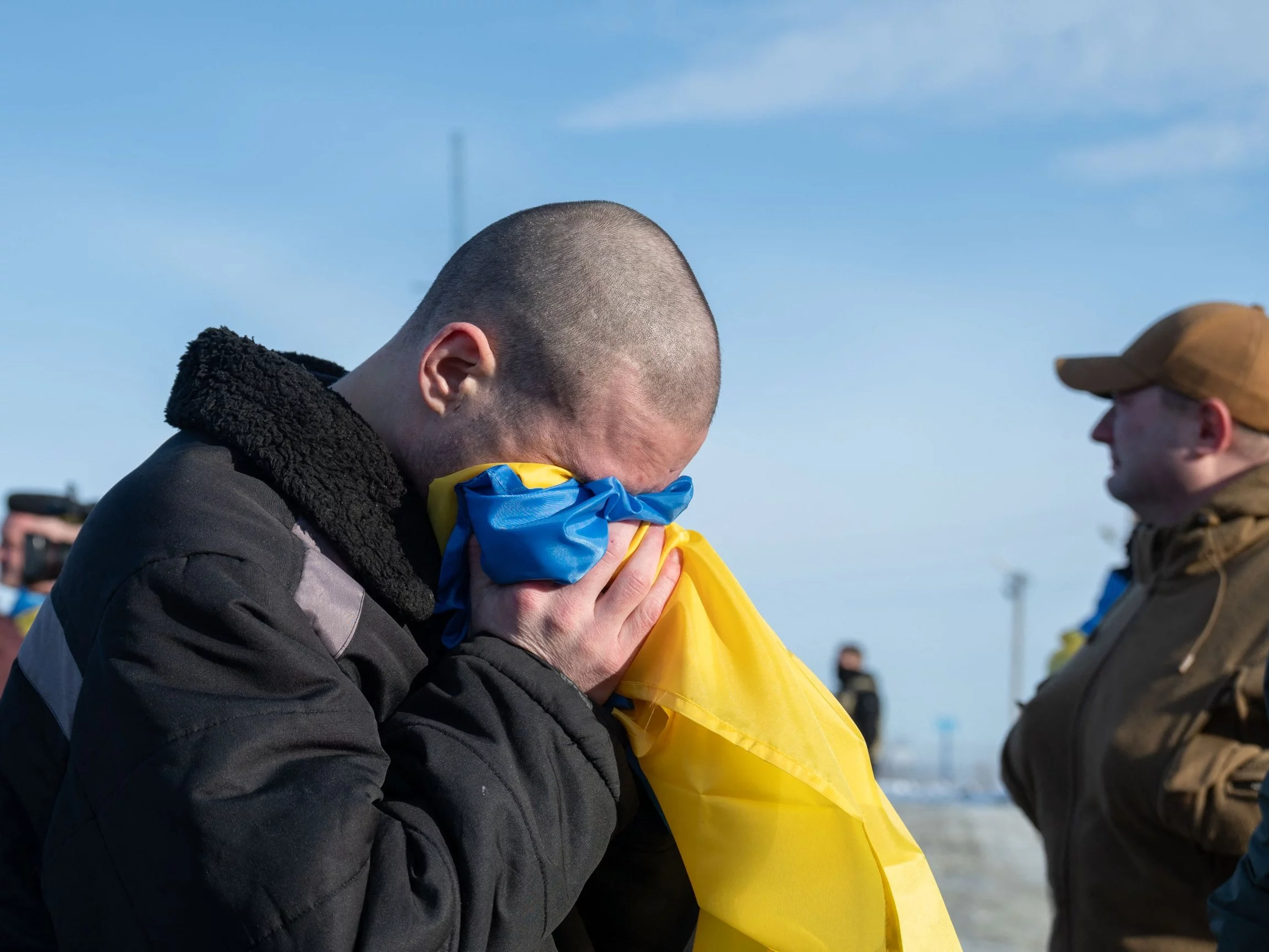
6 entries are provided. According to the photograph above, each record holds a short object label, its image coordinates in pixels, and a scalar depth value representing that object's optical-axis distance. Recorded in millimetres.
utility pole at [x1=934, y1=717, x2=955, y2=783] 21014
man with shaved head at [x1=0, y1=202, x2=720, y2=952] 1212
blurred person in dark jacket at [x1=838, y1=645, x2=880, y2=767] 10469
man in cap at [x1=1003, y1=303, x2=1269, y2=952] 3072
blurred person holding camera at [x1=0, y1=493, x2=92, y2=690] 5195
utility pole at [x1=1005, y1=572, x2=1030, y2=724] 33219
